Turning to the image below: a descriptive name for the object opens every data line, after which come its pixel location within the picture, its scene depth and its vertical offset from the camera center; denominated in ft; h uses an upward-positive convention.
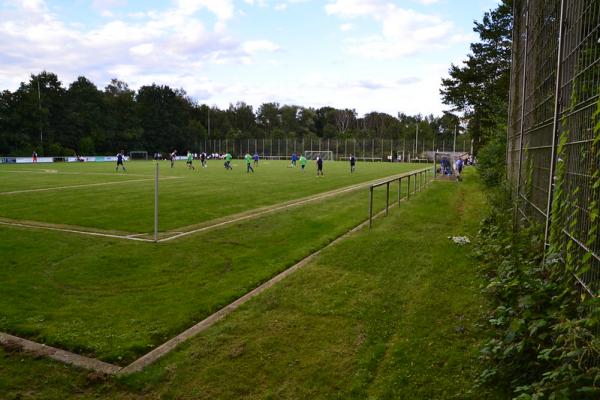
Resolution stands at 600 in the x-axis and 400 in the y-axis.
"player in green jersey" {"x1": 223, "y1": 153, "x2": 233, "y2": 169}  142.41 -3.46
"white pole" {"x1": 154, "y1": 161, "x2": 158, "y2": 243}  33.24 -5.97
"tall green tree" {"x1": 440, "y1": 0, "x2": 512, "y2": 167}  120.88 +23.34
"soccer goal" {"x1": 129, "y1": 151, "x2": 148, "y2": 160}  297.33 -4.00
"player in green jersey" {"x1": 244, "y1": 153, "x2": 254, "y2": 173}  126.33 -2.58
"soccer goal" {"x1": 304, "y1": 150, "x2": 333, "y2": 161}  284.00 -1.61
